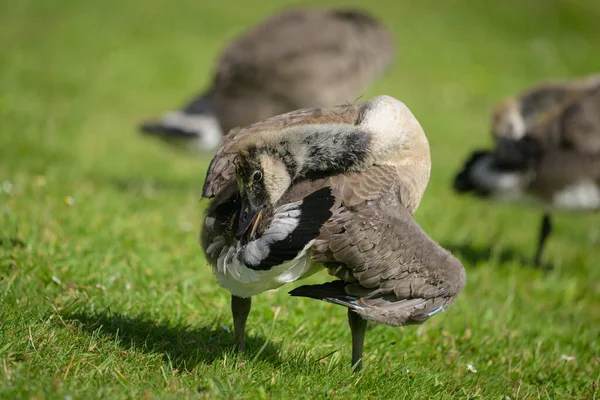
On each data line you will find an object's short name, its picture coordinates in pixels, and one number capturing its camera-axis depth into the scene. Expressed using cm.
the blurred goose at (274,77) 1617
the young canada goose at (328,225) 703
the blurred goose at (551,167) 1426
